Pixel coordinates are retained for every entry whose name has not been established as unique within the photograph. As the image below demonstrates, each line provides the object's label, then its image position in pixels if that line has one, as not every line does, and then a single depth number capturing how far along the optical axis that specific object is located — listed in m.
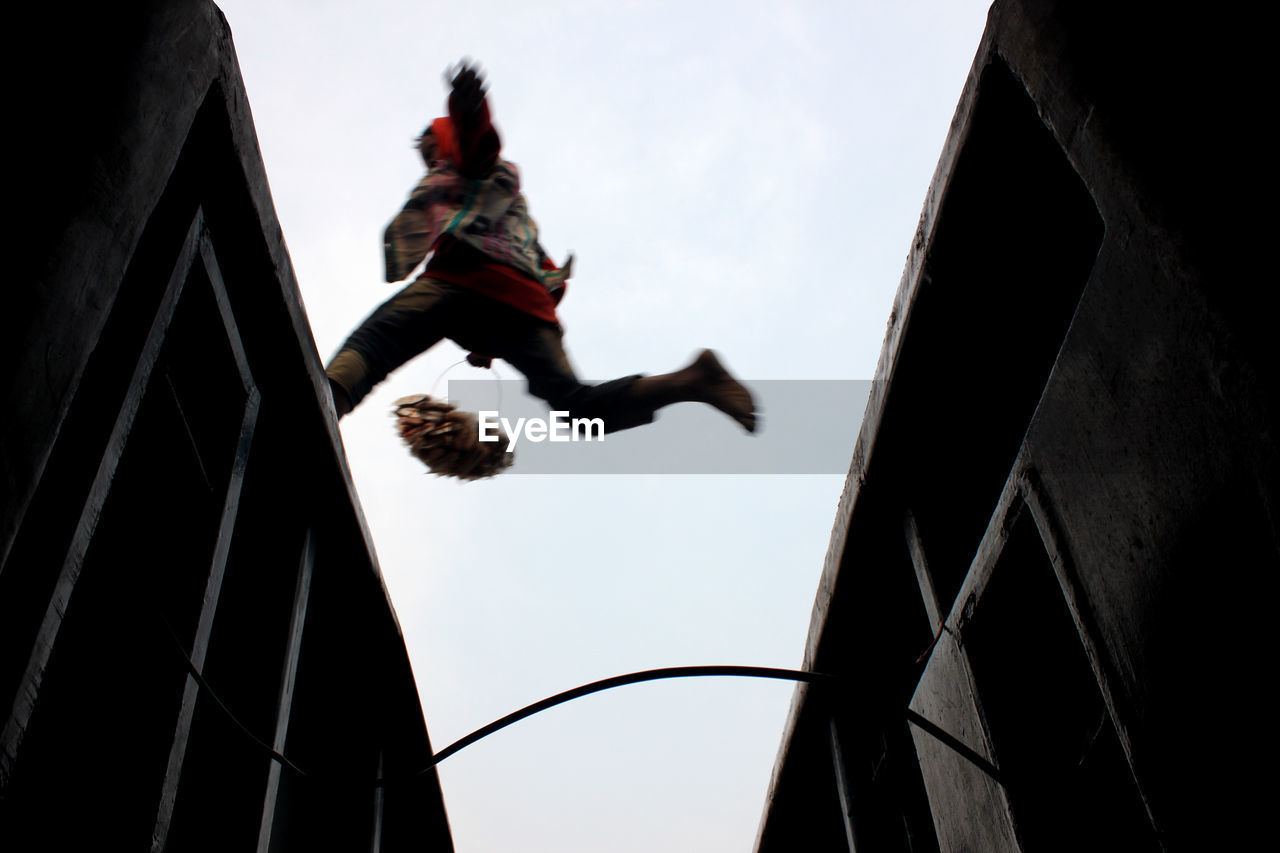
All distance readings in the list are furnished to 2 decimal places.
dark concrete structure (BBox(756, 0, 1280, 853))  1.54
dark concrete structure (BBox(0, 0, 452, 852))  1.51
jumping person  4.04
